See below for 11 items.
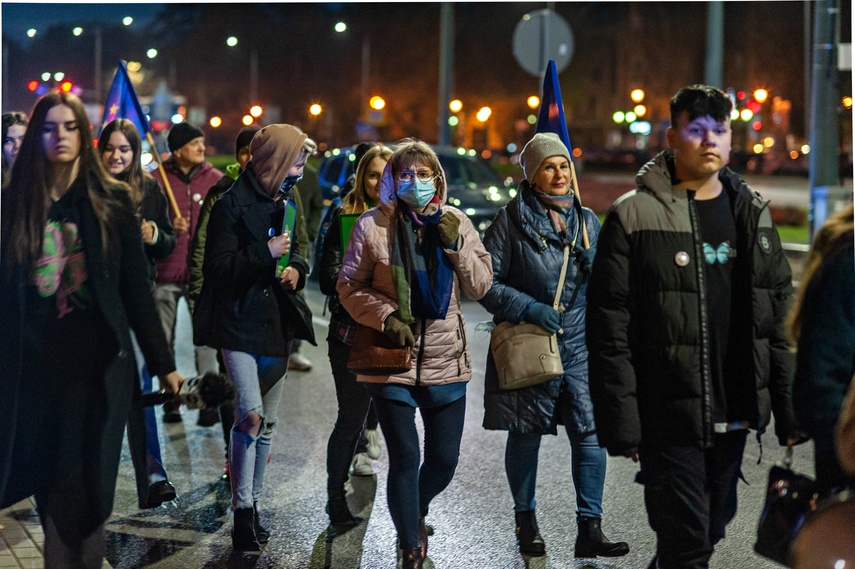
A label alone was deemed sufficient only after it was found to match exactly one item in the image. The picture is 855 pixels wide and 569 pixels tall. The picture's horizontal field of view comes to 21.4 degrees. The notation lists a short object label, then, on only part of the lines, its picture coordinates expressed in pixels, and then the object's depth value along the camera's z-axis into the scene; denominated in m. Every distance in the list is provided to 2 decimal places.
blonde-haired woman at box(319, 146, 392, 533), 11.22
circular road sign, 22.54
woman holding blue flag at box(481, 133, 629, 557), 10.41
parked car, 29.81
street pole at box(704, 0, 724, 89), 31.21
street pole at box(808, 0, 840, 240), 23.23
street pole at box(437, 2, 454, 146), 37.41
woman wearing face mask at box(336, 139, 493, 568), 9.39
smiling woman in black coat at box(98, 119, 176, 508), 11.11
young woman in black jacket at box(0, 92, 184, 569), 7.57
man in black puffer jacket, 7.83
